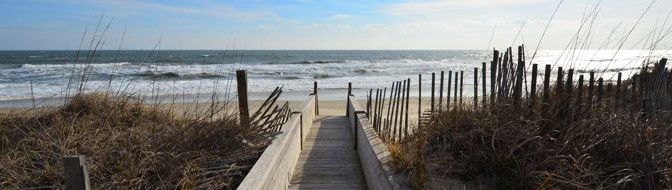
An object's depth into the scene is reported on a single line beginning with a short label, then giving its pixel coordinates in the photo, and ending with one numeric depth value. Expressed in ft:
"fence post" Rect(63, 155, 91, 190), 9.91
